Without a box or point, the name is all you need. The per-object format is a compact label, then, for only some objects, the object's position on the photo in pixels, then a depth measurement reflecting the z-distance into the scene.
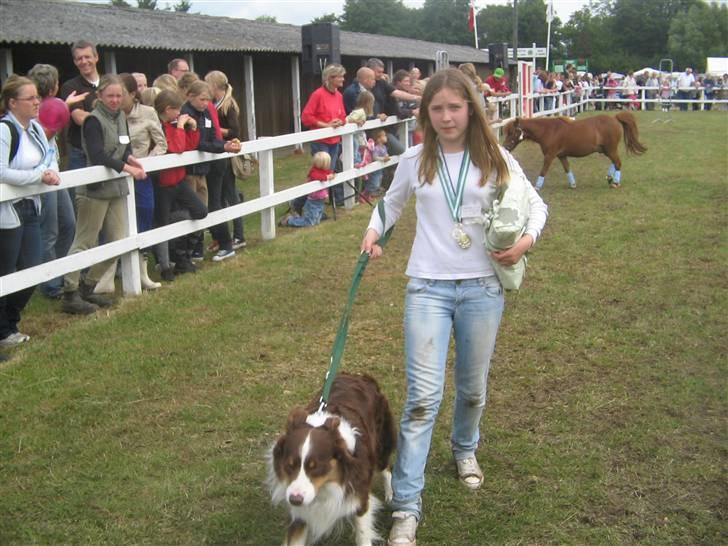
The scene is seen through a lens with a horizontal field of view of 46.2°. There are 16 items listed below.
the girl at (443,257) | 3.62
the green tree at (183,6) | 102.81
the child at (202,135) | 8.59
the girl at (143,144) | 7.98
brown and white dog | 3.15
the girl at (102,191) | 7.17
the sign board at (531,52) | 43.12
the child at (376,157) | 13.86
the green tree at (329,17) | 104.78
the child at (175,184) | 8.31
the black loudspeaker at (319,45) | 16.70
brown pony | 14.62
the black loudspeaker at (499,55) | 28.52
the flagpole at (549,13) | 43.91
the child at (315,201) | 11.41
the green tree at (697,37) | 93.31
